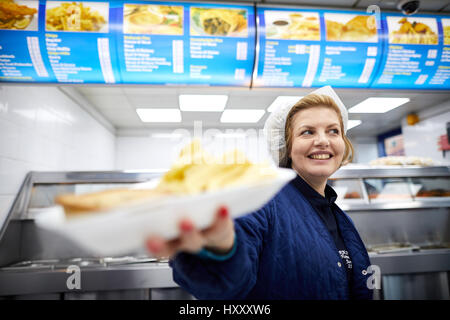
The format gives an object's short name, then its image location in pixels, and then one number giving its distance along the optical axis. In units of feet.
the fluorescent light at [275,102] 13.94
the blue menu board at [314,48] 6.76
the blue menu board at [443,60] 7.03
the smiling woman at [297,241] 2.30
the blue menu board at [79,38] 6.06
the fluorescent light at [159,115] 15.39
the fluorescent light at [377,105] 14.80
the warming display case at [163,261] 6.19
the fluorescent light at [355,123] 19.36
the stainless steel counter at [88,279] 6.00
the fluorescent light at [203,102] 13.44
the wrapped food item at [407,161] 9.34
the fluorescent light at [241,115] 15.87
